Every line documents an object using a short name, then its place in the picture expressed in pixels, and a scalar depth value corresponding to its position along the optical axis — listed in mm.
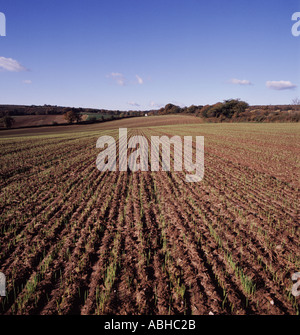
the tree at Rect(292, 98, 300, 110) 97125
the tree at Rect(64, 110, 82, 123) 77125
